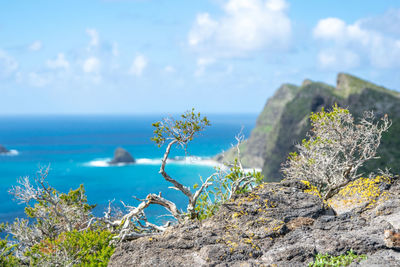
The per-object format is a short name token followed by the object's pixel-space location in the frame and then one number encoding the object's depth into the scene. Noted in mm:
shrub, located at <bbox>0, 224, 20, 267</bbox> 13984
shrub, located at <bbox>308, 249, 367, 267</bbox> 9539
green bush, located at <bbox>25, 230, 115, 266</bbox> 12367
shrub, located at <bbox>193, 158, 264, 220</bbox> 15117
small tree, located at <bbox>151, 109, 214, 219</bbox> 15188
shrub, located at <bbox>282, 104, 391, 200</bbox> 17250
